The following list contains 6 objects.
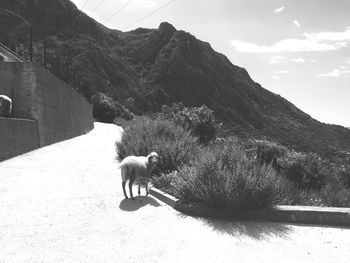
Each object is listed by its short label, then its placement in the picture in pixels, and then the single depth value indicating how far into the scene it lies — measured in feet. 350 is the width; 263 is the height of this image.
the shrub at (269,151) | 52.70
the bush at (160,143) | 32.12
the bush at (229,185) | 21.34
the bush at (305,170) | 45.85
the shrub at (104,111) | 171.12
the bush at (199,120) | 67.56
